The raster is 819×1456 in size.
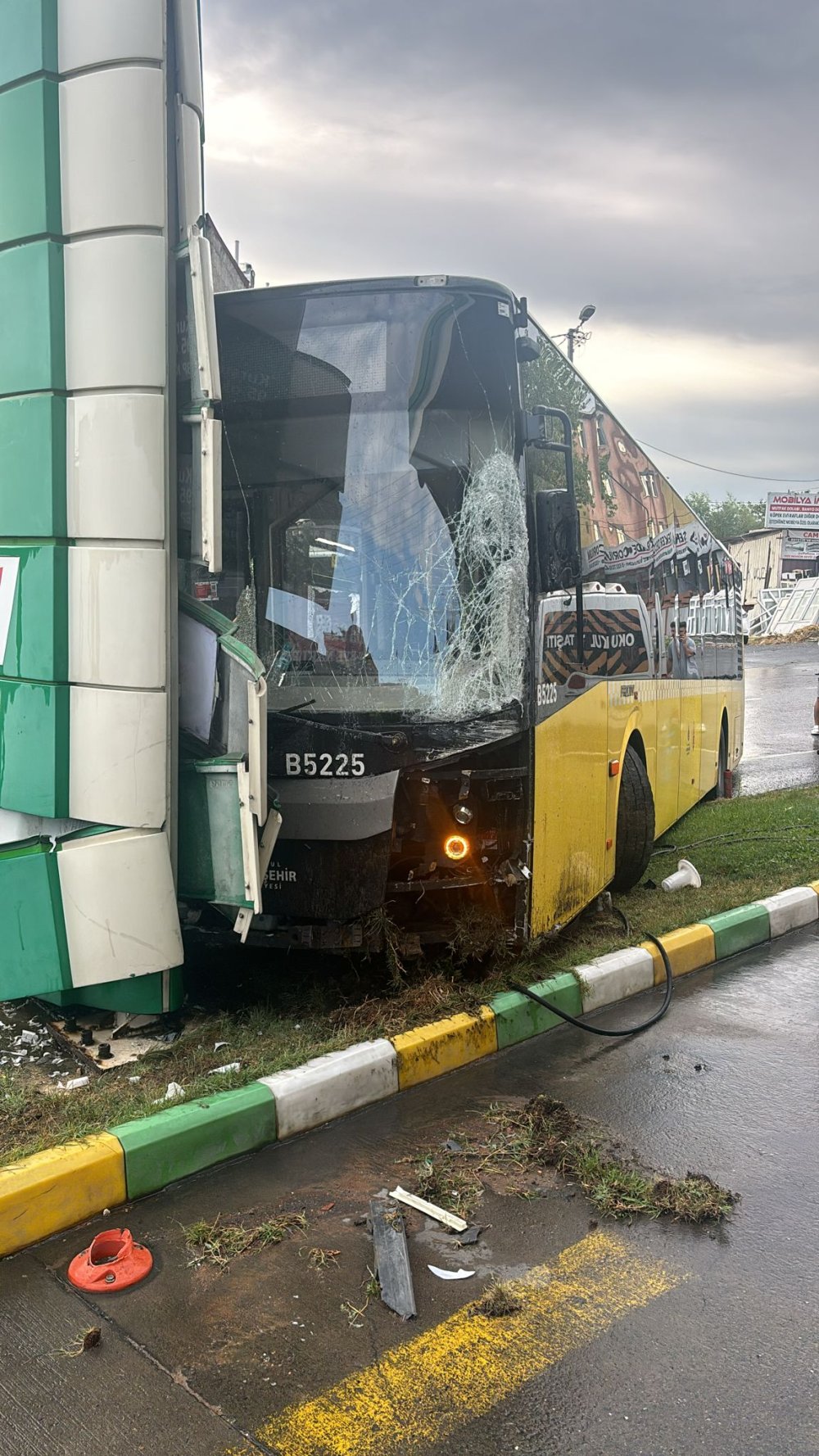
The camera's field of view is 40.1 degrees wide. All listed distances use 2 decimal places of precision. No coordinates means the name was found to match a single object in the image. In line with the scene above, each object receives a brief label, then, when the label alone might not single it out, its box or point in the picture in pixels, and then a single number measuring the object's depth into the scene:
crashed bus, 5.09
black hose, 5.41
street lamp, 32.66
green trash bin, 4.64
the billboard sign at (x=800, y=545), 63.81
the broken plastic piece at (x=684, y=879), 8.16
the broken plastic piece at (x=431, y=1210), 3.64
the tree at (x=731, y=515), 93.43
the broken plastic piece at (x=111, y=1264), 3.28
